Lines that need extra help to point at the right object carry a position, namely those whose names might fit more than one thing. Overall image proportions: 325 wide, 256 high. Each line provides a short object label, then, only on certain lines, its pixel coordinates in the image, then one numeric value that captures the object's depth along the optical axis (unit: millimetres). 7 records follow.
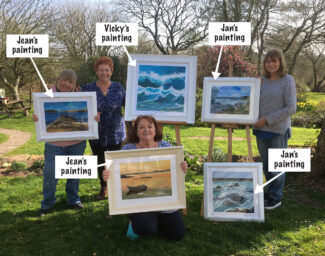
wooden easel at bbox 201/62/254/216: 3754
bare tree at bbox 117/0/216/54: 22328
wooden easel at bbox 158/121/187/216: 3824
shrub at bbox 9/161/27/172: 6082
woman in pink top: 3723
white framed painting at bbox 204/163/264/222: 3596
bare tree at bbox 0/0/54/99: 14570
